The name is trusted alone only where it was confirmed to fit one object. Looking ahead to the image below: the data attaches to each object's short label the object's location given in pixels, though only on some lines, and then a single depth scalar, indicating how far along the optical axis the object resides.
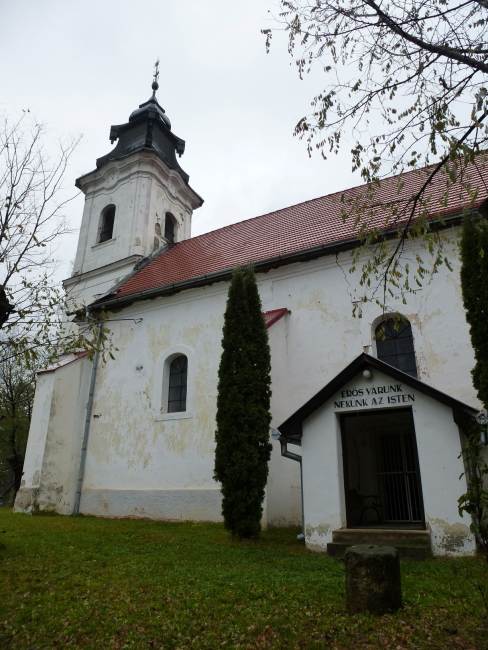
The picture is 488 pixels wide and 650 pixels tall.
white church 8.11
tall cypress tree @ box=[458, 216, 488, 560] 7.53
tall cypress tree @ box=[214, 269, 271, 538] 9.01
